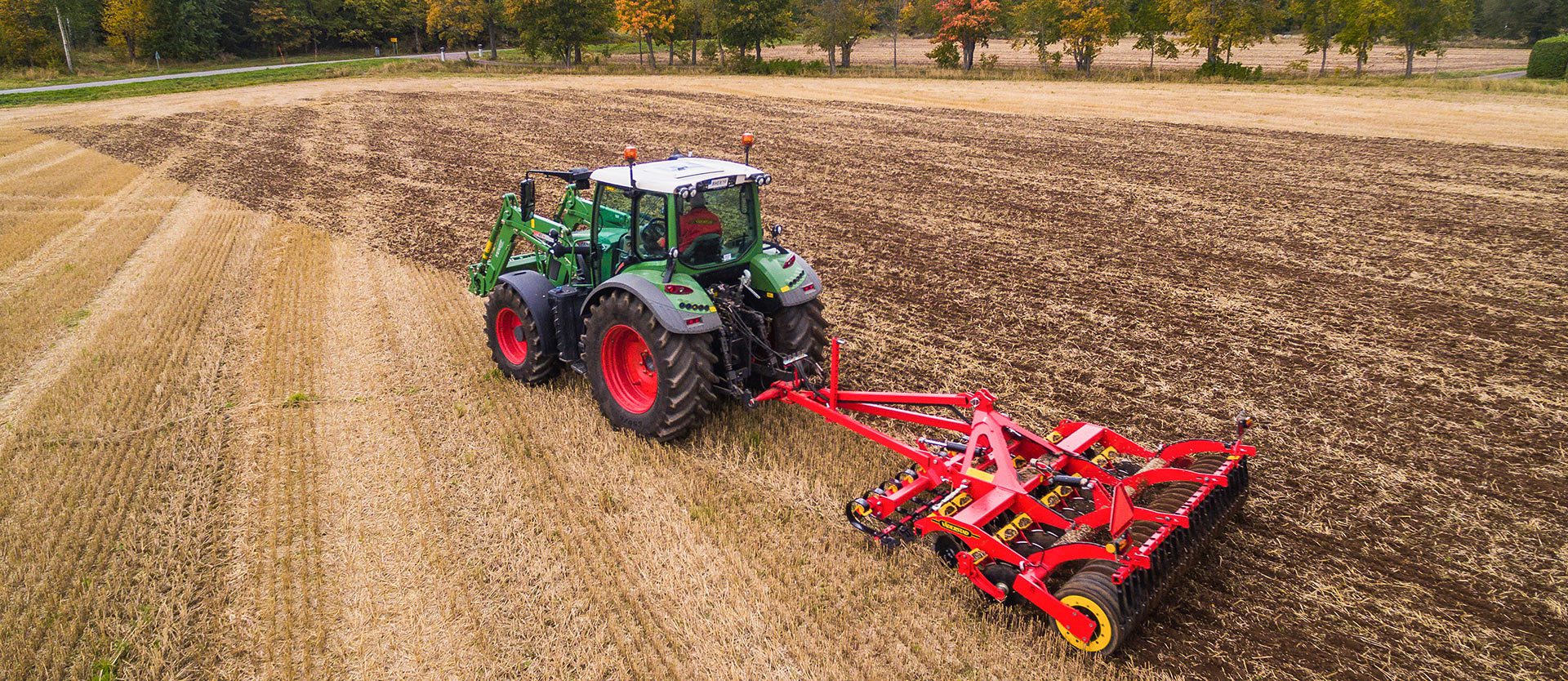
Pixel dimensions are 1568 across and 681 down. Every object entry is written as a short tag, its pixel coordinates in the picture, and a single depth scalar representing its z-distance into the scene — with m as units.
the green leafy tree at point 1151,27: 44.06
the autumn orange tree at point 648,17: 51.84
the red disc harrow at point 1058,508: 4.64
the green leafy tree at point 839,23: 50.38
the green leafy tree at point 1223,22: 40.00
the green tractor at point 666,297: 6.46
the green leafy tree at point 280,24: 60.72
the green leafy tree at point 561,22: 51.53
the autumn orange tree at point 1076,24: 43.84
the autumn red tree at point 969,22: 48.41
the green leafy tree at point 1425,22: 37.03
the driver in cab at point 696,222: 6.68
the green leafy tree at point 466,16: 55.72
